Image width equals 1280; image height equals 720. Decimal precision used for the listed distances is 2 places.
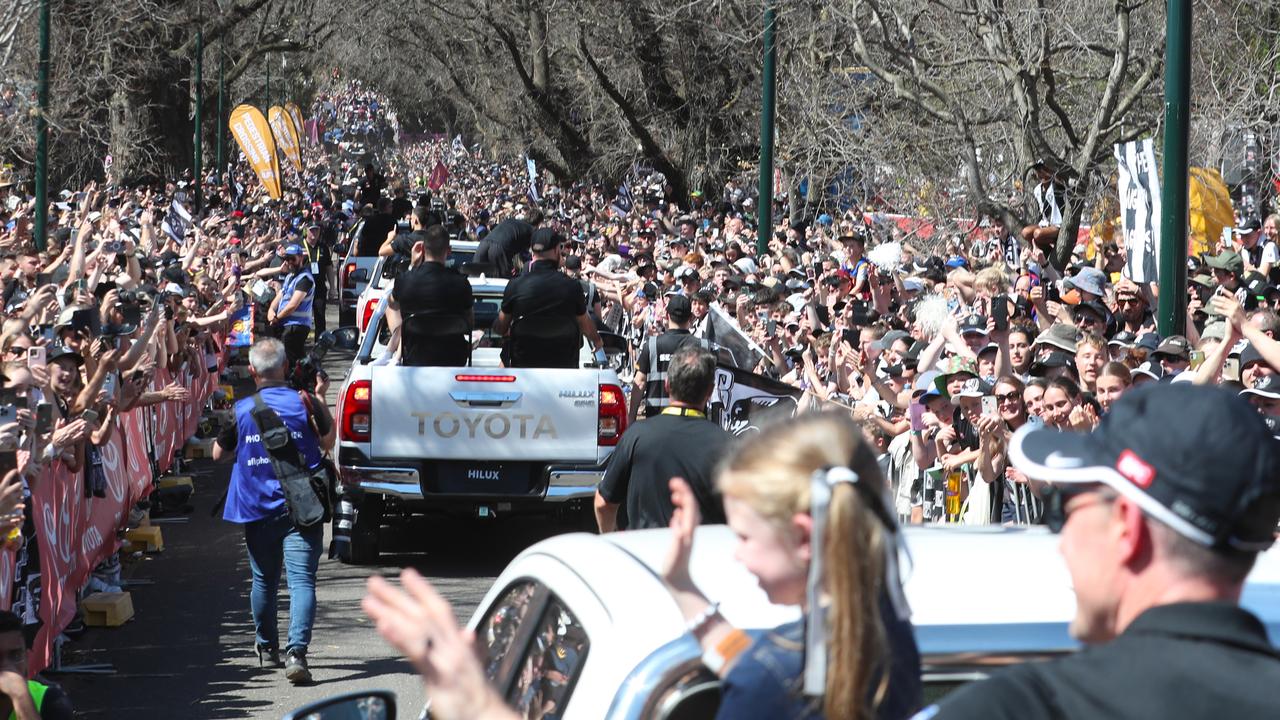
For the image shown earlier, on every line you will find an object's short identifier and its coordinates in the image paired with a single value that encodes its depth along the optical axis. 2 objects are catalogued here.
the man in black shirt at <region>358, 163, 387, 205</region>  34.72
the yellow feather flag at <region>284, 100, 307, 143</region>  54.94
